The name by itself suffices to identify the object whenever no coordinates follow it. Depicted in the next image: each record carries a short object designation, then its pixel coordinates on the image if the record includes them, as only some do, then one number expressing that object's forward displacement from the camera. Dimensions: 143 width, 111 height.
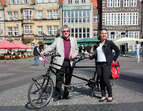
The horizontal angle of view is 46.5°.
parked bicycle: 3.66
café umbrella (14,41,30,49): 22.95
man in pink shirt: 4.17
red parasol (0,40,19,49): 20.56
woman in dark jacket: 4.03
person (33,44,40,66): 13.18
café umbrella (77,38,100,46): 23.20
